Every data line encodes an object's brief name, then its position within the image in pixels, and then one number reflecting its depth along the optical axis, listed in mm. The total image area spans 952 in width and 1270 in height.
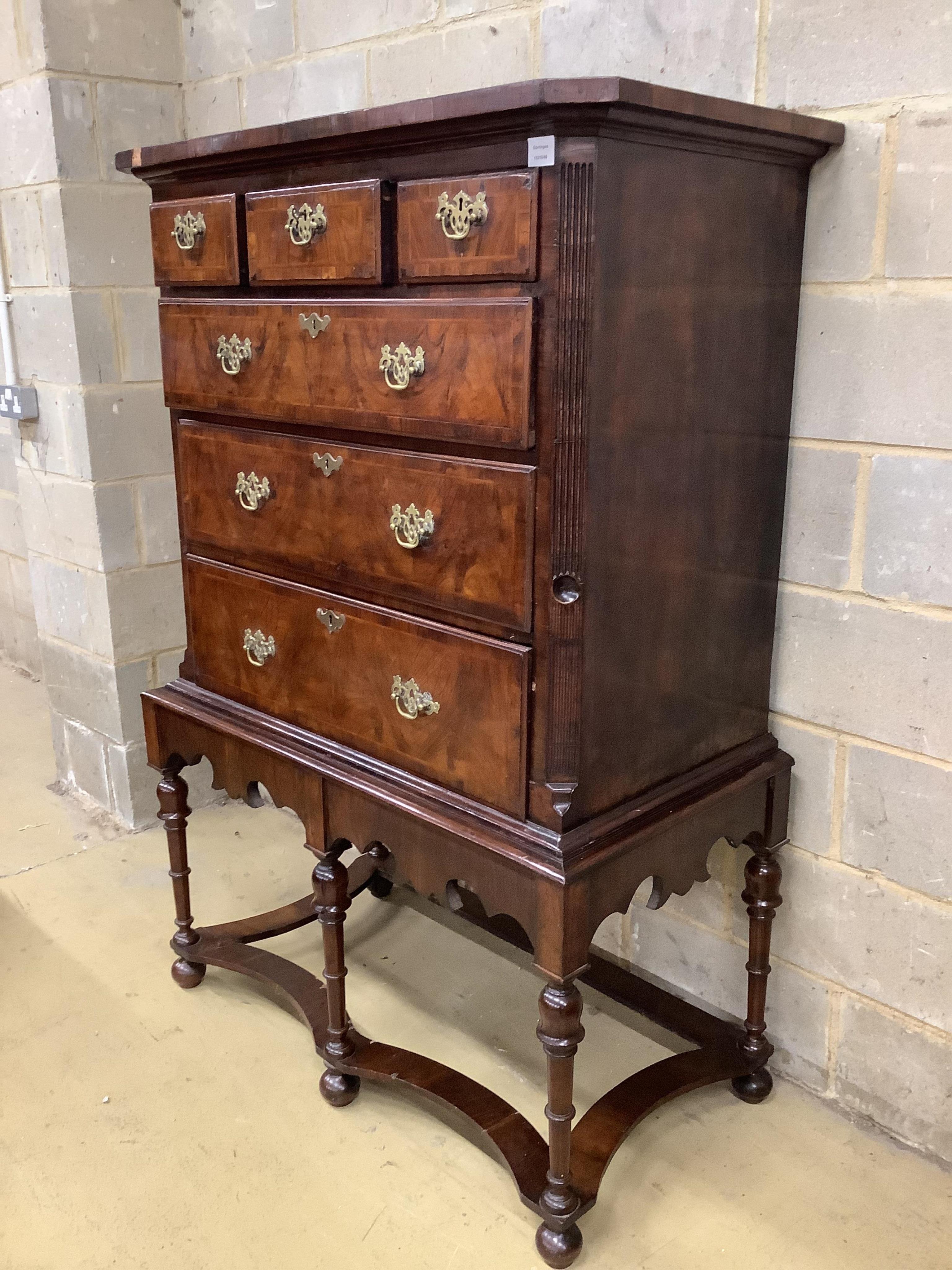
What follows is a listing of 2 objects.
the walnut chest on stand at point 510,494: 1216
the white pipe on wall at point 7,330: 2605
